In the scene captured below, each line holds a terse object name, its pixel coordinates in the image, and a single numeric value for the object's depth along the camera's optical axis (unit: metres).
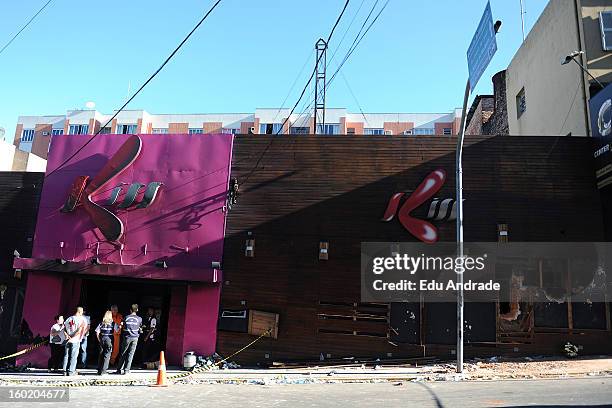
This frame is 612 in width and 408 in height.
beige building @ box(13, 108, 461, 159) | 62.44
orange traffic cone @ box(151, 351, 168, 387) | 10.88
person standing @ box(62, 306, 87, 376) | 12.37
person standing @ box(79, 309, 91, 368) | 12.81
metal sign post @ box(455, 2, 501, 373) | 8.61
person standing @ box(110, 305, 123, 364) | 13.16
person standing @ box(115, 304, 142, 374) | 12.40
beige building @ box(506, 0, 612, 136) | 15.62
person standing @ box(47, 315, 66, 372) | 13.09
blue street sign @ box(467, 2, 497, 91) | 8.57
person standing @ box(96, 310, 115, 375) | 12.33
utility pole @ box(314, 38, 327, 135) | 17.98
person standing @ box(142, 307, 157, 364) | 14.01
